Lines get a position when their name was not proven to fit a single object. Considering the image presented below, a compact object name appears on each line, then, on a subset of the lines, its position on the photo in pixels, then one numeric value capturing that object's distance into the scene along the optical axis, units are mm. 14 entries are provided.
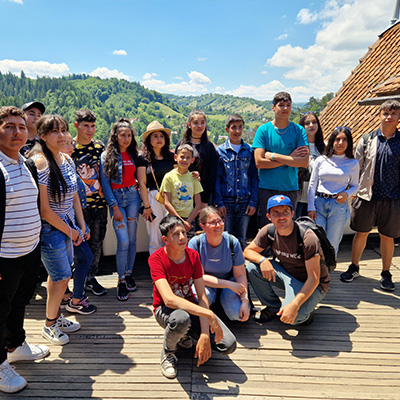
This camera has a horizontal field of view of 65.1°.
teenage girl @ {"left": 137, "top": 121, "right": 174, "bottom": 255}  3895
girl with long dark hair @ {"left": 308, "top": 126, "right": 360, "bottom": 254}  3836
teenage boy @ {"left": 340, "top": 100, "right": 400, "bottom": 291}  3830
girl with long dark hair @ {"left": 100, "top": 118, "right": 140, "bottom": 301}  3674
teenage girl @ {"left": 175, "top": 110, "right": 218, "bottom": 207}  3881
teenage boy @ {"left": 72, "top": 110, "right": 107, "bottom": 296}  3521
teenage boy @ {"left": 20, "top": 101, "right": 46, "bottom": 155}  3457
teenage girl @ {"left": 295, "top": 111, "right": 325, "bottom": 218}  4344
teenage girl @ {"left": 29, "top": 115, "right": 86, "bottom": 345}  2689
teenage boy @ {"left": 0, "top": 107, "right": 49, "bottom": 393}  2234
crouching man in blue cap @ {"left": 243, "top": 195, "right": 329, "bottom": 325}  3062
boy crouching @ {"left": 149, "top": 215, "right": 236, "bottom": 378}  2584
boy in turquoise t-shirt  3725
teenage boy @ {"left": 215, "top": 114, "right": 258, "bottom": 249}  3988
